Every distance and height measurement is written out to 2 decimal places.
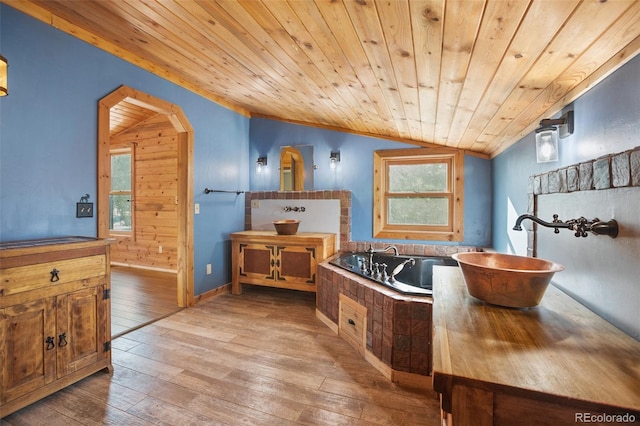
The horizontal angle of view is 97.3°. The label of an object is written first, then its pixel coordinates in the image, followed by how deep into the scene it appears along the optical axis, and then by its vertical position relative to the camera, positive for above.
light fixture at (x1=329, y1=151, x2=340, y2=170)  3.84 +0.73
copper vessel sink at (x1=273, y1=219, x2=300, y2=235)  3.55 -0.20
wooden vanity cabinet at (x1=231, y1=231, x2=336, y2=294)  3.34 -0.56
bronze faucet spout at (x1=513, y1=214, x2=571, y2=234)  1.20 -0.05
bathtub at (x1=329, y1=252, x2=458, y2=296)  3.05 -0.57
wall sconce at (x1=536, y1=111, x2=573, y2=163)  1.42 +0.41
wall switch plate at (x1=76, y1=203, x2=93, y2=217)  2.16 +0.02
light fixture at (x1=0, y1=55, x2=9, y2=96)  1.46 +0.71
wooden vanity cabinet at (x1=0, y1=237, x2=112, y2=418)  1.50 -0.62
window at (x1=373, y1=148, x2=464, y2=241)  3.45 +0.22
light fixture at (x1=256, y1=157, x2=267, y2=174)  4.18 +0.72
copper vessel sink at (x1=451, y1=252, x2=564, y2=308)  1.05 -0.28
